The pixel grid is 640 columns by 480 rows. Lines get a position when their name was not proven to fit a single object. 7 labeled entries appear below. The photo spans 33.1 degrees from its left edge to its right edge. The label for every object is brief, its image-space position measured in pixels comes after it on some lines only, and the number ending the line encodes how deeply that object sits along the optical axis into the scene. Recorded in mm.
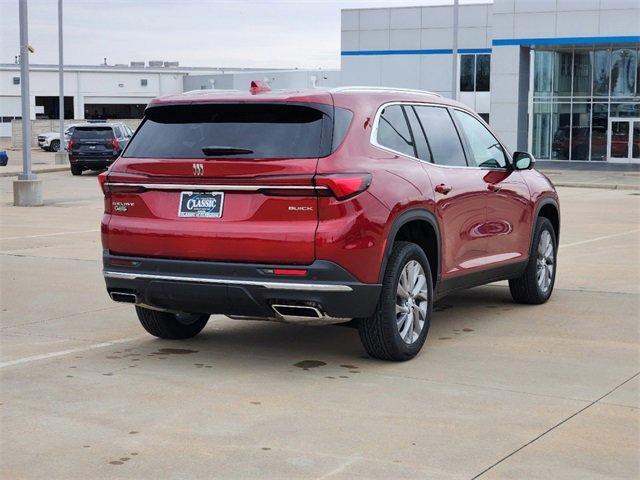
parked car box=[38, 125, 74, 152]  56594
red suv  6715
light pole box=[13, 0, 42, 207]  22344
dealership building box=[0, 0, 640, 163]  46156
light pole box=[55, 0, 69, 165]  41500
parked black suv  35062
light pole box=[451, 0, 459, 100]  37594
